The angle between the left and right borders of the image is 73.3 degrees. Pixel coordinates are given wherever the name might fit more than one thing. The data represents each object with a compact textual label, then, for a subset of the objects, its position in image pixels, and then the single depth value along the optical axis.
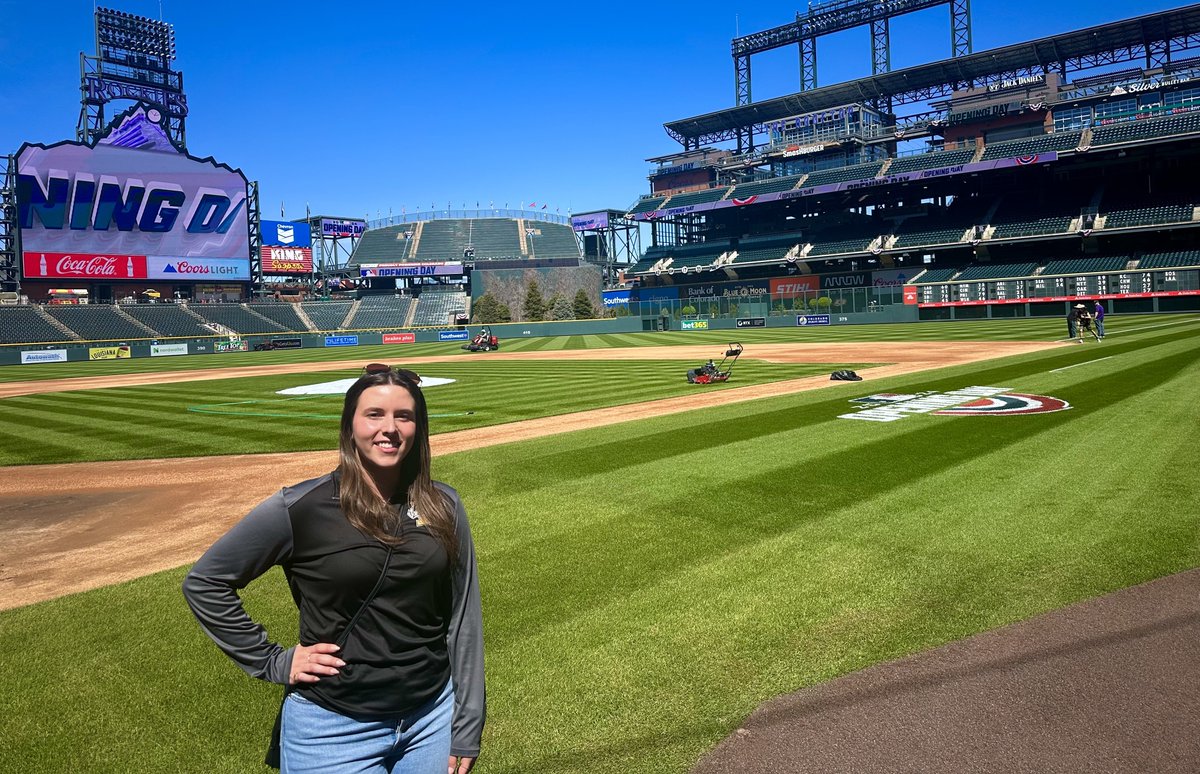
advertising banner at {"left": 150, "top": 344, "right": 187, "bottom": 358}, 62.22
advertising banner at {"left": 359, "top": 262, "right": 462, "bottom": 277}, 109.19
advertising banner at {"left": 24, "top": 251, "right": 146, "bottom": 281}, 69.00
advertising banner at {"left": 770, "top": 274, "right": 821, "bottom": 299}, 80.31
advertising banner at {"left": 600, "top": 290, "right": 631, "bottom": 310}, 101.12
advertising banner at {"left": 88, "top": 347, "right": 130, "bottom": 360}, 58.03
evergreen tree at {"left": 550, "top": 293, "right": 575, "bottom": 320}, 110.79
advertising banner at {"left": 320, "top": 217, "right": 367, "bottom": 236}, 116.38
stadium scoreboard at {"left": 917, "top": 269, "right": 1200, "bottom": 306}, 52.25
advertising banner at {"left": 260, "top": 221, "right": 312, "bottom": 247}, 99.94
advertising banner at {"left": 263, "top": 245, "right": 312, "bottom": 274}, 99.38
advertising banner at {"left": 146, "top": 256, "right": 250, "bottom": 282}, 75.44
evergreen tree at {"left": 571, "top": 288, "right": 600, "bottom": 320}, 103.62
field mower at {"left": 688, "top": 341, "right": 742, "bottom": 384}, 23.30
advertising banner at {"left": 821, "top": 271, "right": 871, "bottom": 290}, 77.44
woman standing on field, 2.84
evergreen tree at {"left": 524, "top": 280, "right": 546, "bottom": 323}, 106.19
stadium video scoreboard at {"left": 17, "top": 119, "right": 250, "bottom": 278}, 68.19
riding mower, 51.94
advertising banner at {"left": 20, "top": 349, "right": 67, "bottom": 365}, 56.59
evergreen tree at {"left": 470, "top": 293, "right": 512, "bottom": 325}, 101.44
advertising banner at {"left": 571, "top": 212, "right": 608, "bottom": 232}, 129.12
